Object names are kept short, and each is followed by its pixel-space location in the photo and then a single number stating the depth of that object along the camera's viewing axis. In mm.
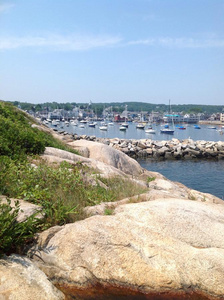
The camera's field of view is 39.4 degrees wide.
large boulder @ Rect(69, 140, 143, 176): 14265
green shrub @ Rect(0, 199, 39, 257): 5074
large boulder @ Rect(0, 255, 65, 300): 4348
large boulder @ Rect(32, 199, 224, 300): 5246
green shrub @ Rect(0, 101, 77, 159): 9955
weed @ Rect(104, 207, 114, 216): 6583
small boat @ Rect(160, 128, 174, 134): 87450
